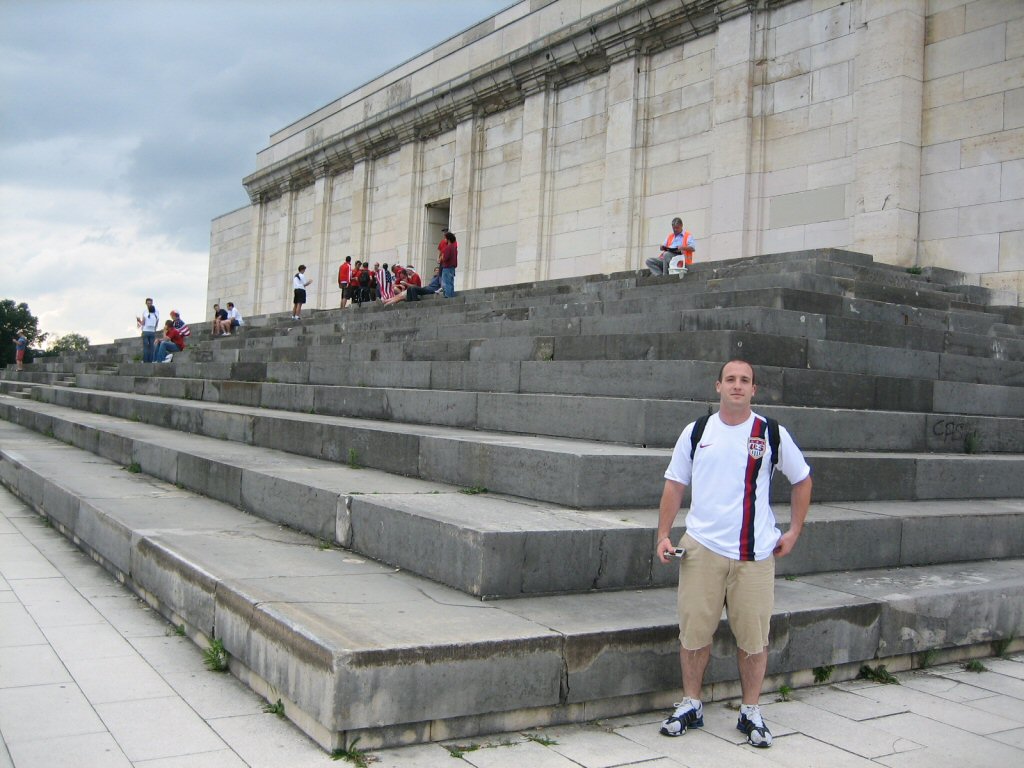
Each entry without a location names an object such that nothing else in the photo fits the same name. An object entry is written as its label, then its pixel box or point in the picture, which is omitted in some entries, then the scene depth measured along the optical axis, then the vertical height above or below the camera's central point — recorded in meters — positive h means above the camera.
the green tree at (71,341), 85.22 +2.80
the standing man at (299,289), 25.88 +2.65
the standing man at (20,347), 32.31 +0.73
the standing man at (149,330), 24.91 +1.21
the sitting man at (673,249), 15.31 +2.61
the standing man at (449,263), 20.47 +2.87
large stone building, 15.41 +5.82
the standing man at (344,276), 26.14 +3.15
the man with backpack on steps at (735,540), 4.30 -0.64
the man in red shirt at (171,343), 22.67 +0.80
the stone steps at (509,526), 5.09 -0.85
